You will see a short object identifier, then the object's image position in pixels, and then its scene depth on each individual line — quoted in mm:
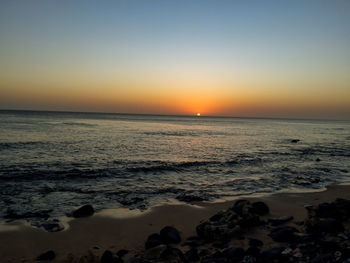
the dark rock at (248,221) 7132
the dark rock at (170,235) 6512
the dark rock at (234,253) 5227
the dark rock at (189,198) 10616
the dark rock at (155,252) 5402
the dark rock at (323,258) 4559
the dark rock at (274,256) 4961
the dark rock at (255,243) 6013
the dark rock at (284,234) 6125
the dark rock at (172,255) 5219
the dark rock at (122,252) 5932
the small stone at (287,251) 5170
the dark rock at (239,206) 7771
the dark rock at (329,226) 6281
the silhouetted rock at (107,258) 5284
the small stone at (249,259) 5030
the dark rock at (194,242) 6324
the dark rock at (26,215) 8258
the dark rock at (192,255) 5434
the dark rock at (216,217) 7471
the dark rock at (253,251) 5345
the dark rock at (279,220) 7635
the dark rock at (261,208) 8648
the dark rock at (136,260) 5060
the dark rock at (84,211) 8523
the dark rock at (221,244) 6088
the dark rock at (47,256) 5758
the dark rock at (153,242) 6078
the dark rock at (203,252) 5660
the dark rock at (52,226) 7398
